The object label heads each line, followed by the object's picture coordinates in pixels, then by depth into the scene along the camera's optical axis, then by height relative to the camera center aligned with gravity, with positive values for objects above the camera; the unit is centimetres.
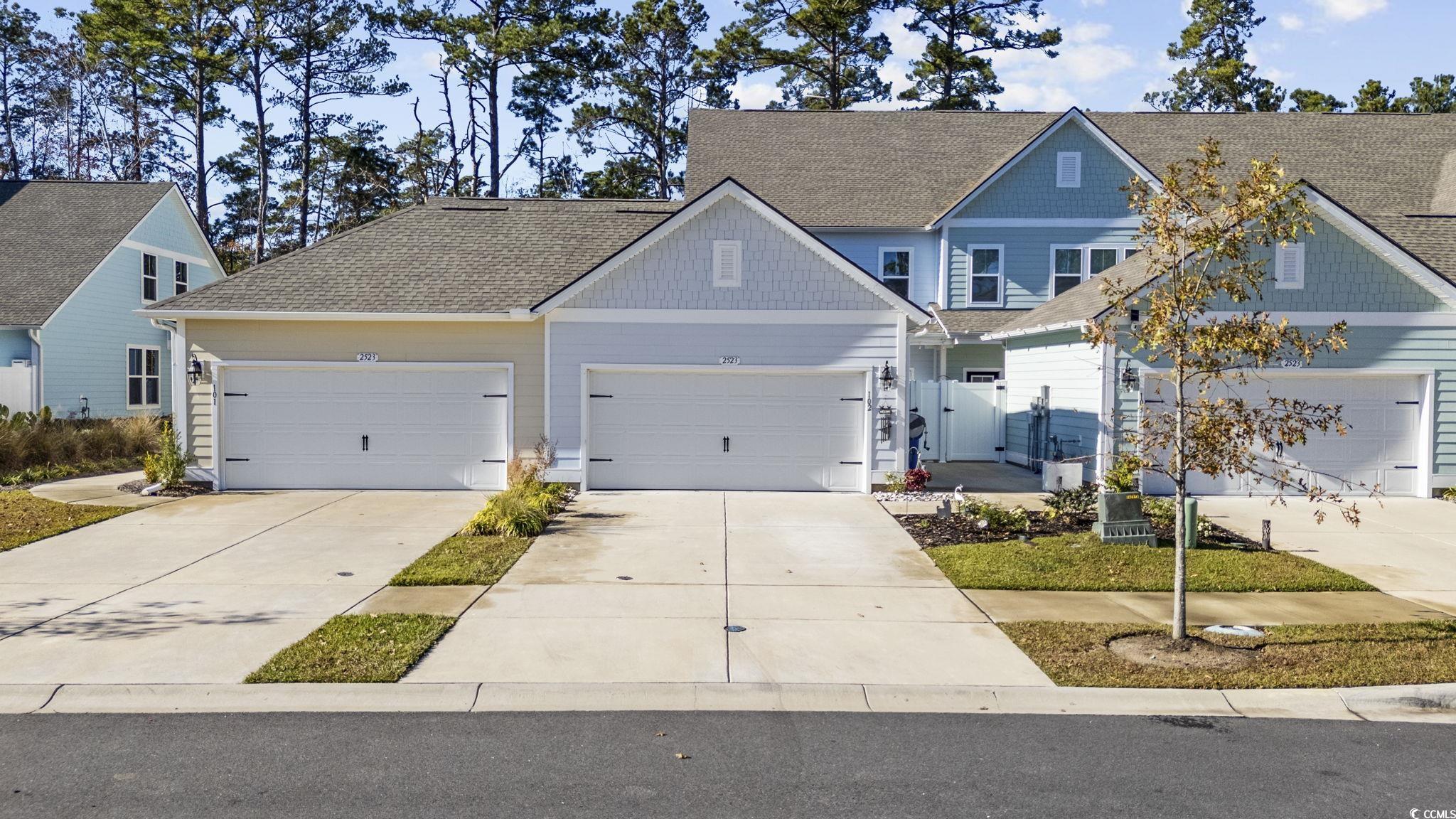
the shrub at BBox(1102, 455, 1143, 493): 1434 -119
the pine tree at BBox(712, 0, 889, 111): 3897 +1314
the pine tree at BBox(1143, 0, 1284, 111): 4191 +1374
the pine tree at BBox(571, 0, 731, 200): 4012 +1227
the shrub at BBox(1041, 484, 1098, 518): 1398 -147
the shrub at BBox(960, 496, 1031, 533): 1298 -156
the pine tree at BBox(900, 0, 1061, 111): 3844 +1307
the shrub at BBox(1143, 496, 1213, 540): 1281 -155
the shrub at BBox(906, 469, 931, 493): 1609 -134
